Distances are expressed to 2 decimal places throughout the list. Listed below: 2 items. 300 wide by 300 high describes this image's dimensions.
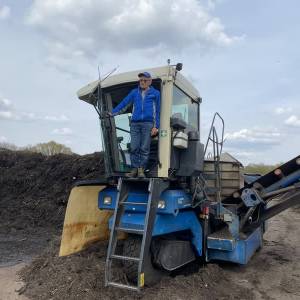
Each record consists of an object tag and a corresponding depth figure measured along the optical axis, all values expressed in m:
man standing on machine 4.04
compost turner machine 3.81
